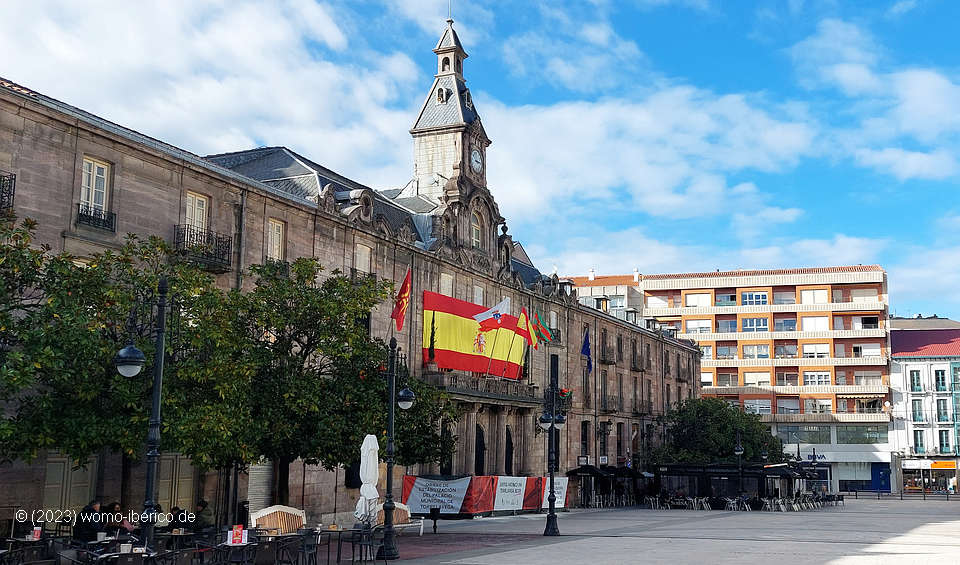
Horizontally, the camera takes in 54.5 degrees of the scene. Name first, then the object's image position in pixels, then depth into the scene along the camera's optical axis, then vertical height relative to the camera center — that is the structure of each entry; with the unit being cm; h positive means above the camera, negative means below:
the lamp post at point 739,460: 5207 -209
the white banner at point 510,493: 3834 -297
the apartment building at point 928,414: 7862 +83
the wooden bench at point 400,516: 3141 -323
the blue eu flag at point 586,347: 4953 +397
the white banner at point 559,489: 4388 -319
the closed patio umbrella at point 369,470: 2281 -120
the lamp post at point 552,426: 2933 -15
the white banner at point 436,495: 3553 -279
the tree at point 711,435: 6119 -84
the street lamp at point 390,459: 2187 -92
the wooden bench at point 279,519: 2335 -250
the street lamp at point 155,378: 1484 +69
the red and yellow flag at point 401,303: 3425 +437
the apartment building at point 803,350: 8056 +655
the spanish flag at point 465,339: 3853 +355
